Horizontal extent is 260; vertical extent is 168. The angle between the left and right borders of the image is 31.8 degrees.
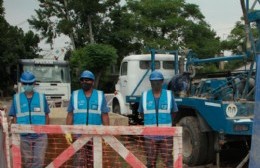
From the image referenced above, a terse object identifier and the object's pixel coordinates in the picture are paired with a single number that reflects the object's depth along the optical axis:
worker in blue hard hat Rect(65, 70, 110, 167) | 5.36
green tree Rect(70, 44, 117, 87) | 33.72
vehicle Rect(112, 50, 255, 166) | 7.23
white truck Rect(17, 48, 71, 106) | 19.62
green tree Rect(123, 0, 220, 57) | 34.88
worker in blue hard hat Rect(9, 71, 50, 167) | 5.45
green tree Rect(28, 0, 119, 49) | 37.31
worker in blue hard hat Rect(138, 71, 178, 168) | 5.41
